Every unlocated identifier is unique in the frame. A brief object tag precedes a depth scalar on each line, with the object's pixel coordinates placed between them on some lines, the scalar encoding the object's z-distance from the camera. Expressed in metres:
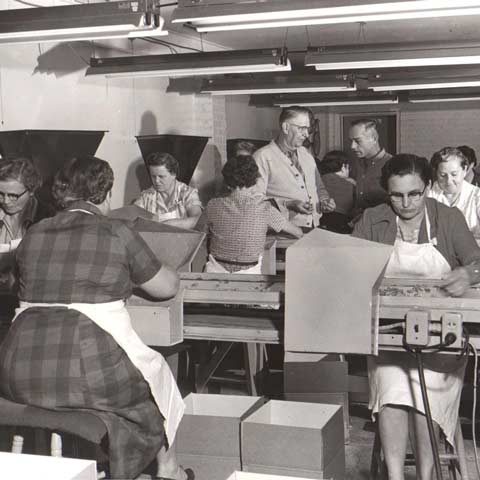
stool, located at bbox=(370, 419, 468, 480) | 2.79
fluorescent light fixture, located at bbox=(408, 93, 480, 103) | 9.61
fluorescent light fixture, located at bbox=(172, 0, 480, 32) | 3.29
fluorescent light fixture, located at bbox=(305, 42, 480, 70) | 4.81
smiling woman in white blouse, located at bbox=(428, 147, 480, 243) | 4.92
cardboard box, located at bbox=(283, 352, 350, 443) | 3.70
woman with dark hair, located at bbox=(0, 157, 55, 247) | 3.73
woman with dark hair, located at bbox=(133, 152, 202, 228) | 5.17
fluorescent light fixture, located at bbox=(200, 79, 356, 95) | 6.76
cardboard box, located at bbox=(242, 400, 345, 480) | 2.74
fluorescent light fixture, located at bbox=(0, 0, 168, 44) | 3.63
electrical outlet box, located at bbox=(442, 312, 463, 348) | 2.44
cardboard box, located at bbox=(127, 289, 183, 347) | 2.72
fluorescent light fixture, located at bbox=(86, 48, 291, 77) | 5.23
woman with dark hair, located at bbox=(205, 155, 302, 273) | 4.53
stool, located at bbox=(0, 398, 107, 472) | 2.35
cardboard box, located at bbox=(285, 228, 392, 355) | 2.46
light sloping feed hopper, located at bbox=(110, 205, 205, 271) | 2.85
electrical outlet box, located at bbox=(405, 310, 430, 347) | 2.47
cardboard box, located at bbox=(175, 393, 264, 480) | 2.89
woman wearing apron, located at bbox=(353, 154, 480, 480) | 2.79
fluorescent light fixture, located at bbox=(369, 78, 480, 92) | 6.73
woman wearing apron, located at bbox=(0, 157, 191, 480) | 2.45
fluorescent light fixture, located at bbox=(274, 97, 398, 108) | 9.33
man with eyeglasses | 5.25
